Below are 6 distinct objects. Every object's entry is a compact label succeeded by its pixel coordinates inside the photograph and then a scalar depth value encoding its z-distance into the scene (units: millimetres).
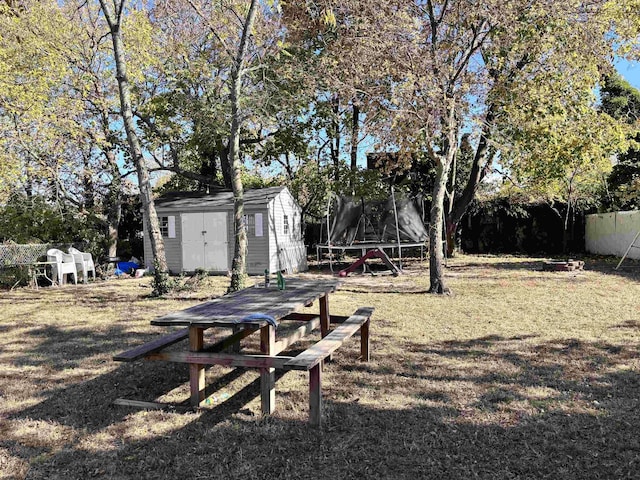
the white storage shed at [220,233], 13263
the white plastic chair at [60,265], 12008
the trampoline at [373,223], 13992
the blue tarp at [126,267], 14195
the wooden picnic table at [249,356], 3080
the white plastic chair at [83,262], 12688
